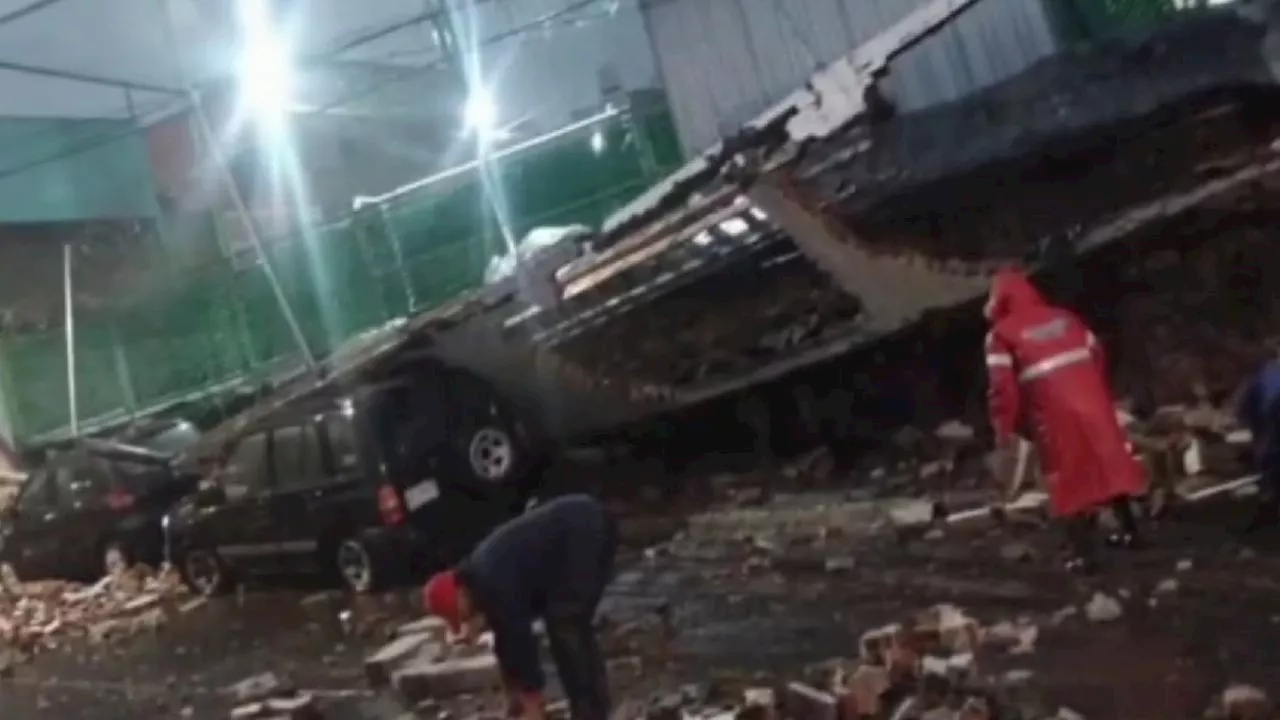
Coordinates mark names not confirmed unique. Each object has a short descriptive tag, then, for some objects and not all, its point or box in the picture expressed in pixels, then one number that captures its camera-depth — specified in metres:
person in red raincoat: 8.11
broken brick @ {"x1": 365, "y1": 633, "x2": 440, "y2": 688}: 10.18
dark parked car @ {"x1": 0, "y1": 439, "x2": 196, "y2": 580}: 17.58
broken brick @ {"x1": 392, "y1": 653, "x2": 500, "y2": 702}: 9.12
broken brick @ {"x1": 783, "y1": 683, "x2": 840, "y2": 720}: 6.56
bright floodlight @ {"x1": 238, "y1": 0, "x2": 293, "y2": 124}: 19.56
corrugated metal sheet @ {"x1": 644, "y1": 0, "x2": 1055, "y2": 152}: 16.14
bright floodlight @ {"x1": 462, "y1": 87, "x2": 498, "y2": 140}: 23.95
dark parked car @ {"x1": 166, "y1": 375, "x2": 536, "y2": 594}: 13.45
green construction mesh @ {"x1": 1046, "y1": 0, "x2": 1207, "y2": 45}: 15.85
